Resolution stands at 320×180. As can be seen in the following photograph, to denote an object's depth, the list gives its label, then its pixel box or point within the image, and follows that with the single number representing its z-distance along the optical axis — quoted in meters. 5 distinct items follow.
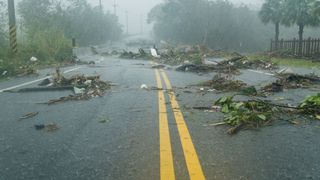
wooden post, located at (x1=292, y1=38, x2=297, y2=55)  39.16
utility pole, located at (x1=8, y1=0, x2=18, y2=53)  25.34
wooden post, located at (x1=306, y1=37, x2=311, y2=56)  34.07
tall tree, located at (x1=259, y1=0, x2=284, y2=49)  46.03
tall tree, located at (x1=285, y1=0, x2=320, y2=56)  40.69
